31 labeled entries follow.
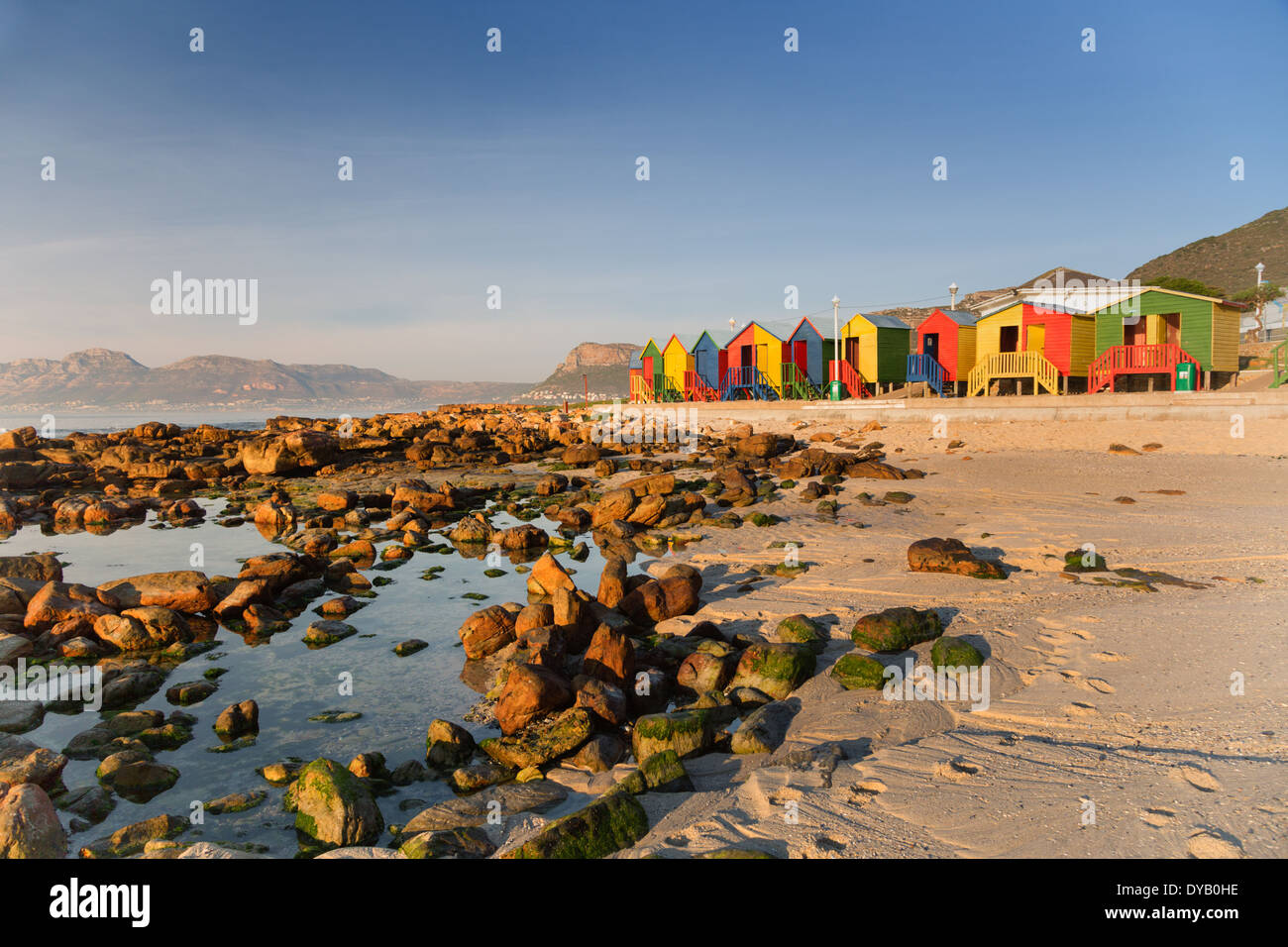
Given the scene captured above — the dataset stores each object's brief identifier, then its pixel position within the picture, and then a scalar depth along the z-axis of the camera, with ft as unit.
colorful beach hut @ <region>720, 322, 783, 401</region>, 124.16
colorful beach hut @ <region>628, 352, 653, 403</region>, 152.76
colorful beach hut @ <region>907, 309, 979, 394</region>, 102.83
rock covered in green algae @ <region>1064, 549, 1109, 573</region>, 30.09
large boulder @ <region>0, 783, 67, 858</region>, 14.82
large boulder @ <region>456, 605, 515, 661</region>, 27.45
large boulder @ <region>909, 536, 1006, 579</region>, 30.12
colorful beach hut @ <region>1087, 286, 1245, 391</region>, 82.58
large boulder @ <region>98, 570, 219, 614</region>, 32.07
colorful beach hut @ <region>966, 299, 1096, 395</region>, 89.30
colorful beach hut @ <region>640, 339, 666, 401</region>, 148.36
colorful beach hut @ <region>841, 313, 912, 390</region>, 111.86
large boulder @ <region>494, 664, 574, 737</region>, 20.65
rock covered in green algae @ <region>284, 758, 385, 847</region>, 15.67
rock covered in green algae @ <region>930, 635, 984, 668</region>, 21.17
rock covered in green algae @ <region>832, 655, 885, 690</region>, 21.44
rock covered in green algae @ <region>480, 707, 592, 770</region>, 18.97
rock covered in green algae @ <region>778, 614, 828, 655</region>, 24.89
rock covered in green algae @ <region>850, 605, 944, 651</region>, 23.82
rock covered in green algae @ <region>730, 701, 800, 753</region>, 18.71
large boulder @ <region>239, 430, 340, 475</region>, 84.17
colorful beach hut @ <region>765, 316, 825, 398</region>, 120.78
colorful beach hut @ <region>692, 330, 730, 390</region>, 136.77
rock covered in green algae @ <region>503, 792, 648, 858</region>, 13.24
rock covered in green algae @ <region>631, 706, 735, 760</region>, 18.70
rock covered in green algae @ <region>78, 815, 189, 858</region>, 15.29
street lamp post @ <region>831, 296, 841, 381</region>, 111.45
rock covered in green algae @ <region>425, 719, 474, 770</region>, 19.39
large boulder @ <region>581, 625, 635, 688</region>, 23.00
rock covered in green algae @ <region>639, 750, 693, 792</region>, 16.66
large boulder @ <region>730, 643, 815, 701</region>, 22.02
